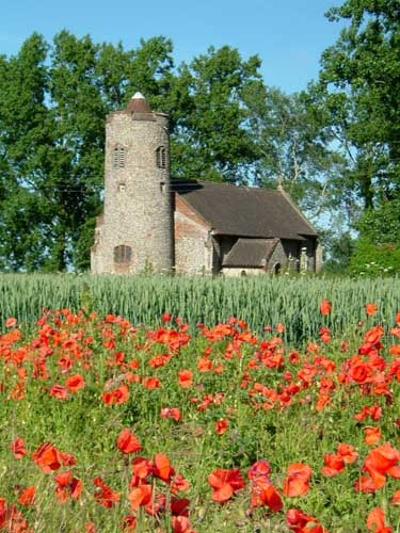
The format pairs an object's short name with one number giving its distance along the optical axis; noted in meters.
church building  46.81
